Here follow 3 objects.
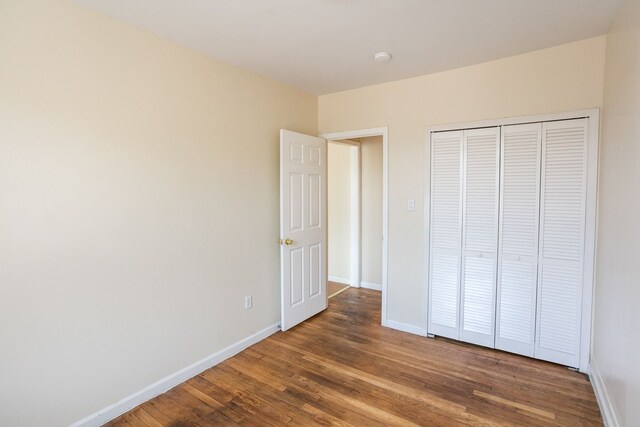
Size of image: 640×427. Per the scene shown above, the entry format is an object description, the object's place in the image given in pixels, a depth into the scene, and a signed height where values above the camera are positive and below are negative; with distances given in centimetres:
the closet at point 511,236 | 252 -34
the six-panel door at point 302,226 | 317 -31
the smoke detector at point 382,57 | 260 +113
